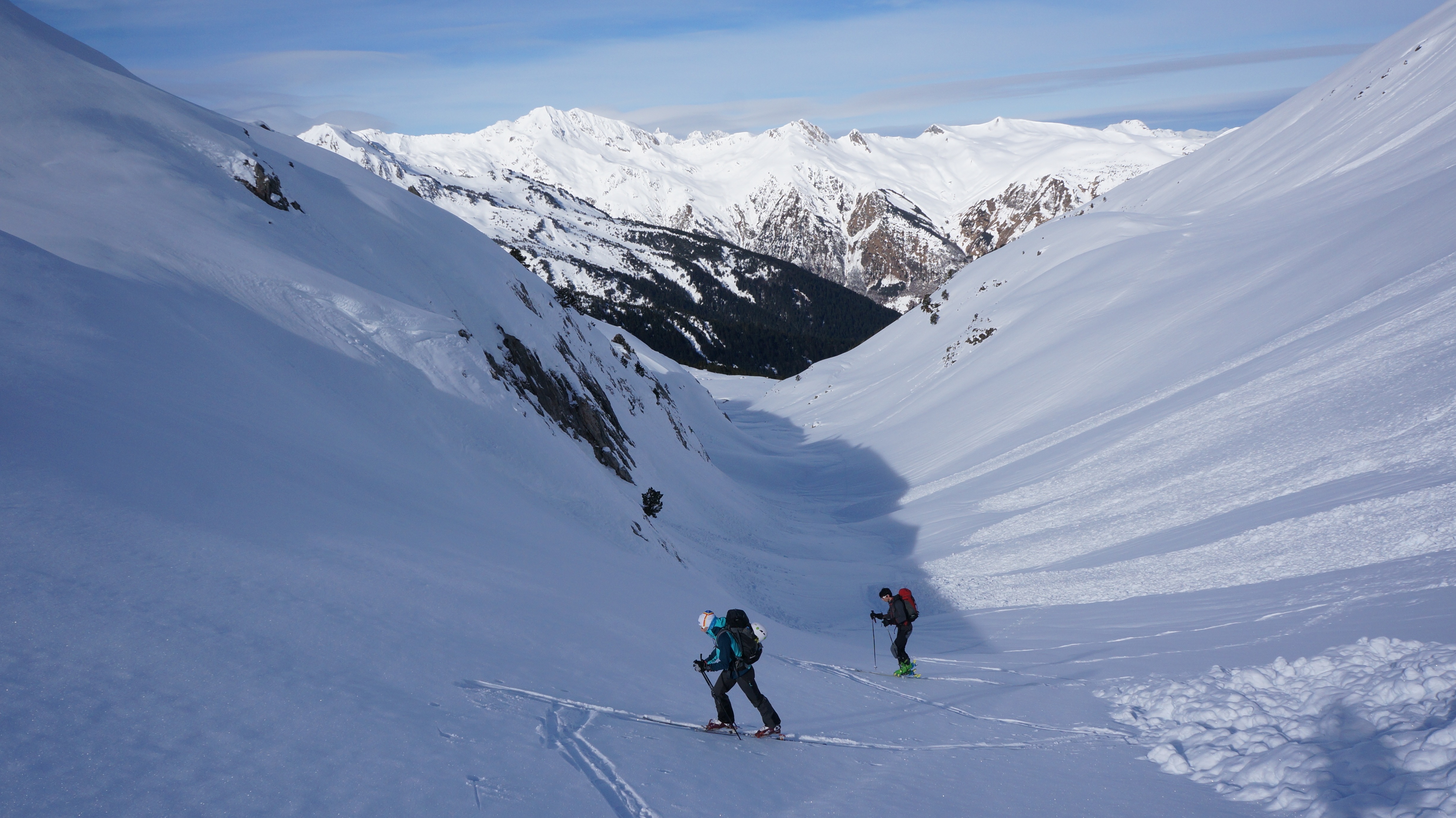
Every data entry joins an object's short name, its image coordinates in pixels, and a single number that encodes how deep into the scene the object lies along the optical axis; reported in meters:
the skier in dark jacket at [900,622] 14.48
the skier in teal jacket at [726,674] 8.56
